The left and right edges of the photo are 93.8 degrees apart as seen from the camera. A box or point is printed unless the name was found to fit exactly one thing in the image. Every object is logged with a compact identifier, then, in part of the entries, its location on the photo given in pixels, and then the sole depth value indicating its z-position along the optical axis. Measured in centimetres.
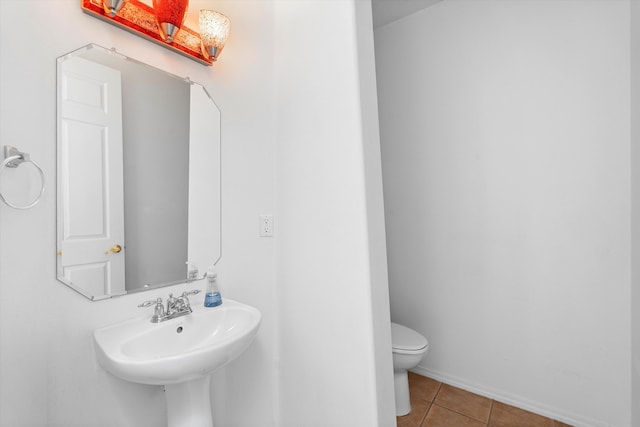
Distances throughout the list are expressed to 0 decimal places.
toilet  170
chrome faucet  107
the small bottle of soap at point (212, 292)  121
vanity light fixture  98
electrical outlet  148
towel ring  79
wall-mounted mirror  95
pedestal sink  81
